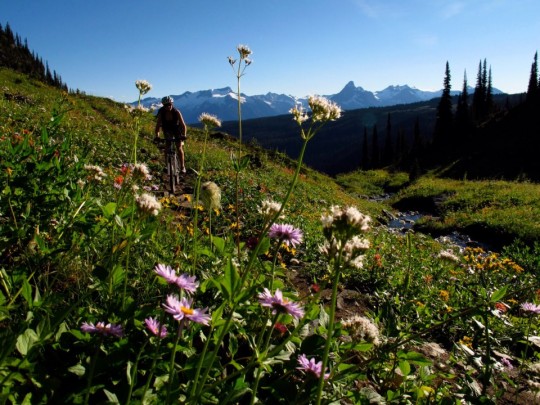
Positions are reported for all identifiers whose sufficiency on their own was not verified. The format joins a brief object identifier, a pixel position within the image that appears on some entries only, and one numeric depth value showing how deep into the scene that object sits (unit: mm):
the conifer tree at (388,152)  90000
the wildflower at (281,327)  2501
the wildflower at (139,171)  2678
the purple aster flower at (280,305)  1601
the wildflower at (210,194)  3373
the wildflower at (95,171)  3391
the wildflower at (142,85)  4285
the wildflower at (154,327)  1645
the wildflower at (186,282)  1568
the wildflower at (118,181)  4381
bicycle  10555
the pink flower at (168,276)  1537
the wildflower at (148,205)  2092
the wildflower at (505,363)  3330
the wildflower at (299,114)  2567
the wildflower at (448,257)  3846
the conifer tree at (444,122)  73125
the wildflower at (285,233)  2271
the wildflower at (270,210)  2225
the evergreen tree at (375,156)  90500
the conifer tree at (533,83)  66625
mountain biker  9812
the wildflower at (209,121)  4129
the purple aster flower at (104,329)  1581
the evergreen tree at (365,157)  95038
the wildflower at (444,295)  4949
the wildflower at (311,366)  1930
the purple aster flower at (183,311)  1397
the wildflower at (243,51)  3611
